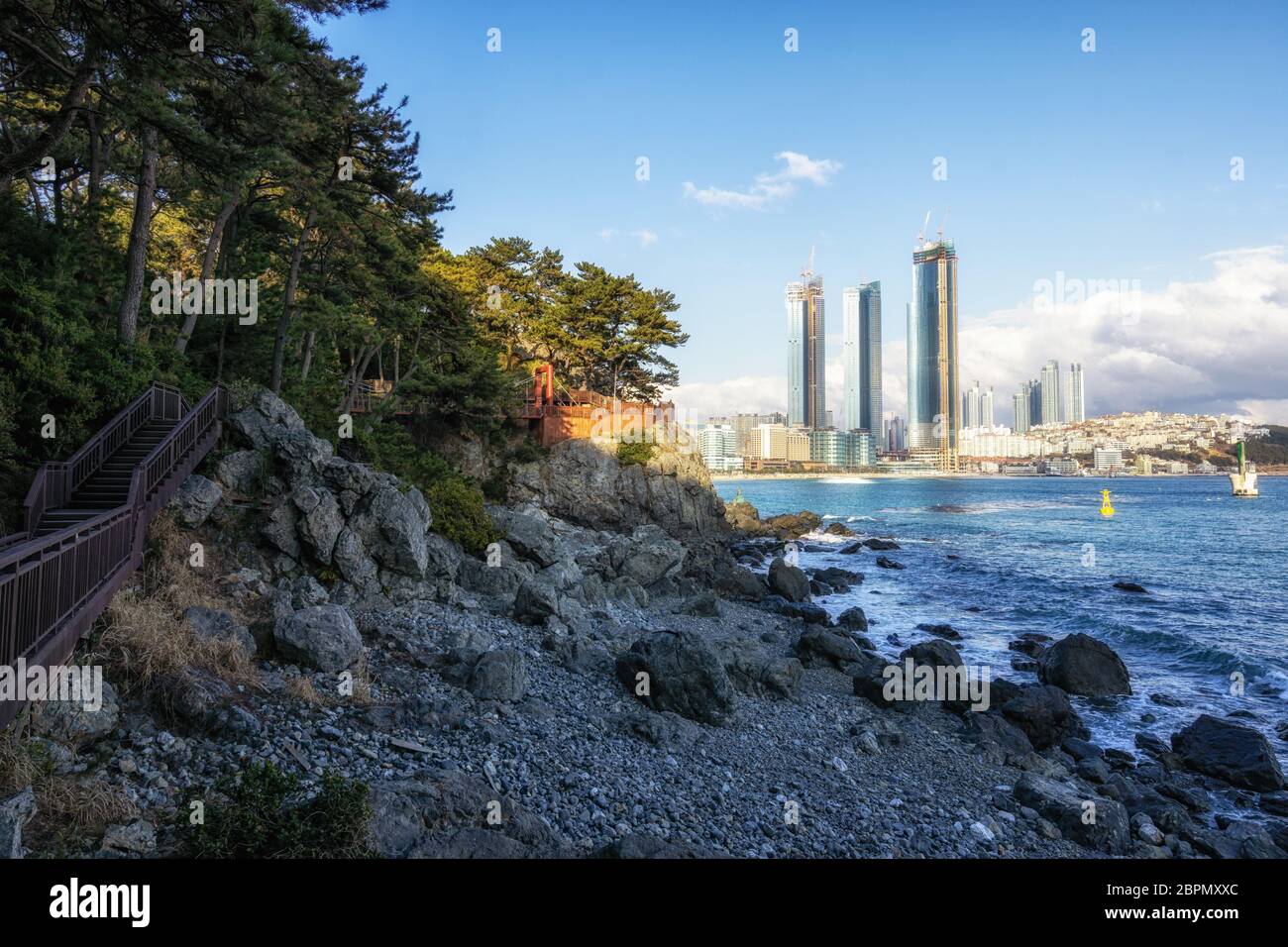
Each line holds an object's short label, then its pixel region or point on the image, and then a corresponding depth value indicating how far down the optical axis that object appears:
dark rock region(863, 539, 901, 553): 49.50
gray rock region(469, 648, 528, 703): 11.41
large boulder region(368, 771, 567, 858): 6.37
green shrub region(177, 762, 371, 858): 5.91
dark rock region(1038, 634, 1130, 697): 18.41
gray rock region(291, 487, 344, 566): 14.91
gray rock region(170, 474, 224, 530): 13.85
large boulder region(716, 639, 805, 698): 15.21
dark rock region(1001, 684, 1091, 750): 14.85
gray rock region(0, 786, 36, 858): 5.20
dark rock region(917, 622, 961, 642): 24.70
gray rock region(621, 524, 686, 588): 26.17
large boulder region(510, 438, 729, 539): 38.94
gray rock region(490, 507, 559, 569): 22.27
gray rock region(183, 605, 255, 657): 10.41
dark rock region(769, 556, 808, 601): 29.50
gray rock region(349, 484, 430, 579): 15.96
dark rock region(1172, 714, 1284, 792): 13.02
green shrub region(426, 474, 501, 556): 20.92
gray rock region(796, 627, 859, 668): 18.94
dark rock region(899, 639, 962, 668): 19.06
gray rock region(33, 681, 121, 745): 7.28
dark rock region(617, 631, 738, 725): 12.66
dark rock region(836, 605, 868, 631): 25.08
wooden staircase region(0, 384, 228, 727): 6.95
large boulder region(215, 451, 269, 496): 15.62
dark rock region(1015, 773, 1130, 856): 10.30
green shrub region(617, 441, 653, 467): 41.72
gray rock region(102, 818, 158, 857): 5.82
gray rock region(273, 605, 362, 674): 10.89
